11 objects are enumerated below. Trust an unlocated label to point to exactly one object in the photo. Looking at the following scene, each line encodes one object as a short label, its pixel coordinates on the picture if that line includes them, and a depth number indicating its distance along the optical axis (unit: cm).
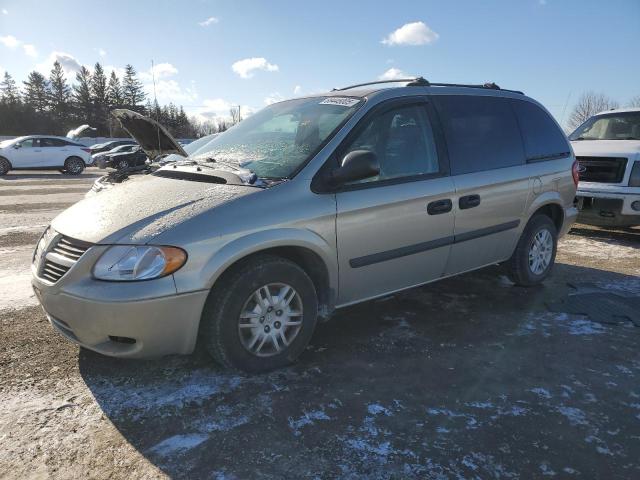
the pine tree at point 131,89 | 7731
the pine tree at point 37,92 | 6969
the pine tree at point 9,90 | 6291
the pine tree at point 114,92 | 7388
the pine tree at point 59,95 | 6938
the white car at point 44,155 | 1817
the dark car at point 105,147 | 3050
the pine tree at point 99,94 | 7188
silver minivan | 261
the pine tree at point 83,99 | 7075
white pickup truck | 679
